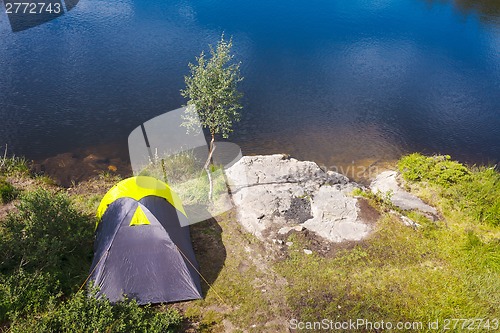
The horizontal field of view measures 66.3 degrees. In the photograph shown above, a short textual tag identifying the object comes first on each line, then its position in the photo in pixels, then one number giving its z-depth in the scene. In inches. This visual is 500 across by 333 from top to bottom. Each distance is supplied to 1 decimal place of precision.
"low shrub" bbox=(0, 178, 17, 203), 698.2
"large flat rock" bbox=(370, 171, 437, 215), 783.7
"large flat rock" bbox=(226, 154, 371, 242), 694.5
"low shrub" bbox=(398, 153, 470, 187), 840.3
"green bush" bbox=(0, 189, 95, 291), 530.9
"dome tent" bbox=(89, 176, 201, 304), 529.7
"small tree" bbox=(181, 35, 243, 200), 680.4
